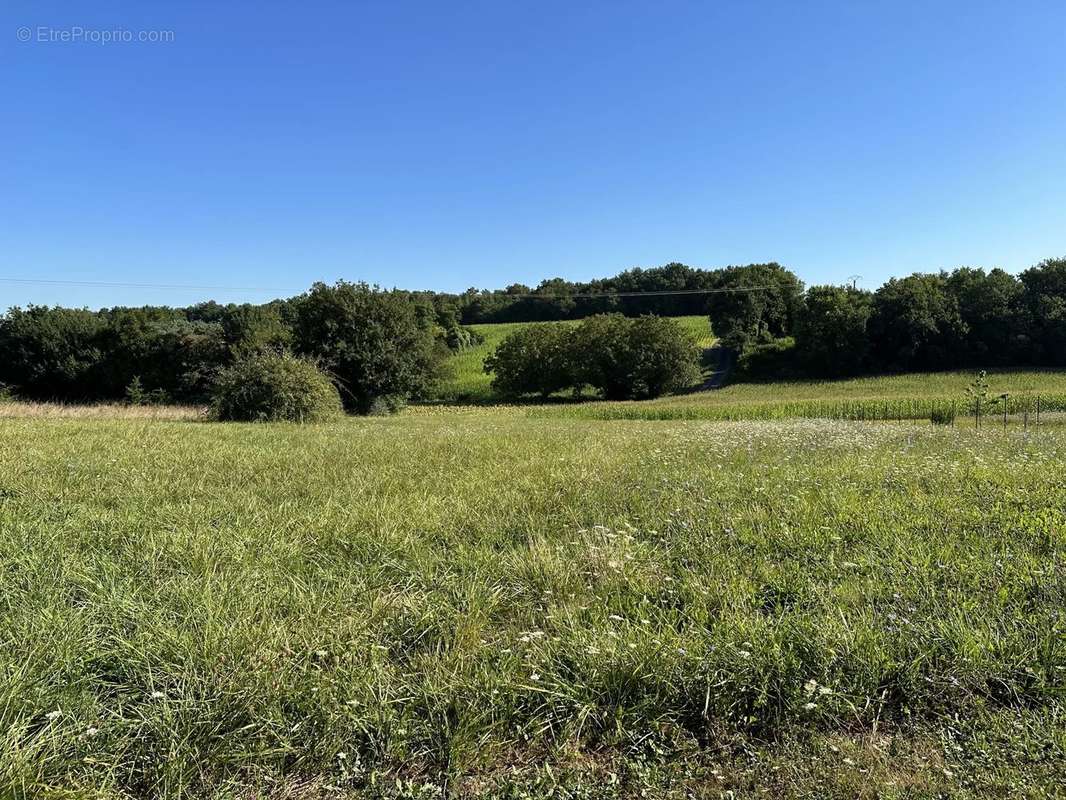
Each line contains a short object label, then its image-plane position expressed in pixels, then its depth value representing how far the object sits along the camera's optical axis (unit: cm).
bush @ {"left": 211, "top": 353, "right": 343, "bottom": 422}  2142
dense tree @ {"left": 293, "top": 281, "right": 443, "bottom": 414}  3362
